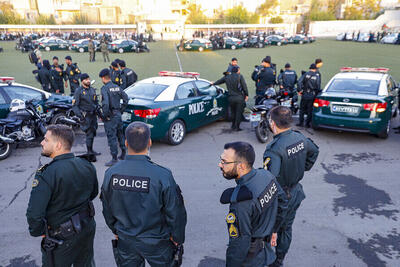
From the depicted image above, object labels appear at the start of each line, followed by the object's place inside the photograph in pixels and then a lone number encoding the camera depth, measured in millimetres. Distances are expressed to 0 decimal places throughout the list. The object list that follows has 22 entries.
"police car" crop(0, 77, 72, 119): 7559
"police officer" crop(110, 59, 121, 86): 9742
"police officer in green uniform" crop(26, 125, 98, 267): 2512
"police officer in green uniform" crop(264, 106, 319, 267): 3177
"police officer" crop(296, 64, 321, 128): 8320
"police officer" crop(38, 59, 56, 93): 11078
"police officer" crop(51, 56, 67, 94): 11469
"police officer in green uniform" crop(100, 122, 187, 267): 2453
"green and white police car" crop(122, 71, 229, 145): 6859
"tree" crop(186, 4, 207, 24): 86250
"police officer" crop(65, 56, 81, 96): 11055
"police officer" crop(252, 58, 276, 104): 9305
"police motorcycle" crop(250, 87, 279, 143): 7559
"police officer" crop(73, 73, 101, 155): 6535
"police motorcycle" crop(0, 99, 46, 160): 6762
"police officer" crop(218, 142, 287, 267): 2314
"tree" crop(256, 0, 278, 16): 98938
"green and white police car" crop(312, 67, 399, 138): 7184
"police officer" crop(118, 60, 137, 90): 9727
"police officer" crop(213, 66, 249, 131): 8133
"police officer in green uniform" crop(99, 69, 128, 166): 6145
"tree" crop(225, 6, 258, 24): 83312
